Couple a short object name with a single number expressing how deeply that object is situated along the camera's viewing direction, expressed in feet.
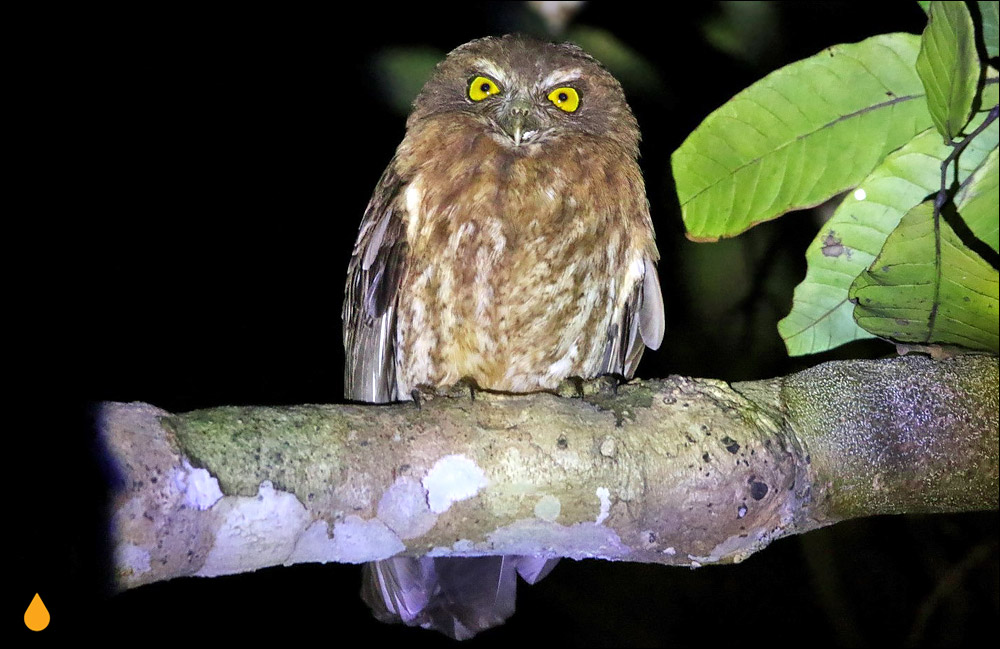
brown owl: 22.11
